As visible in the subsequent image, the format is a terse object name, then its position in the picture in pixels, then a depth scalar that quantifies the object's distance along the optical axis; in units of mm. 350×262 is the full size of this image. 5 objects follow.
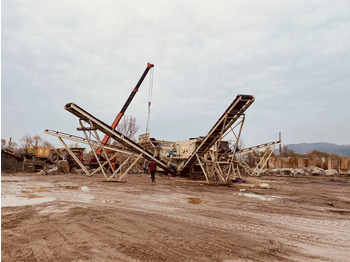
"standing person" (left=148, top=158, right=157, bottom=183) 16658
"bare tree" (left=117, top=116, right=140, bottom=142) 51494
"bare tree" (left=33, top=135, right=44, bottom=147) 72394
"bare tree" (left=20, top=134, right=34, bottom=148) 72631
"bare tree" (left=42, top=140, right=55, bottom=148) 64500
